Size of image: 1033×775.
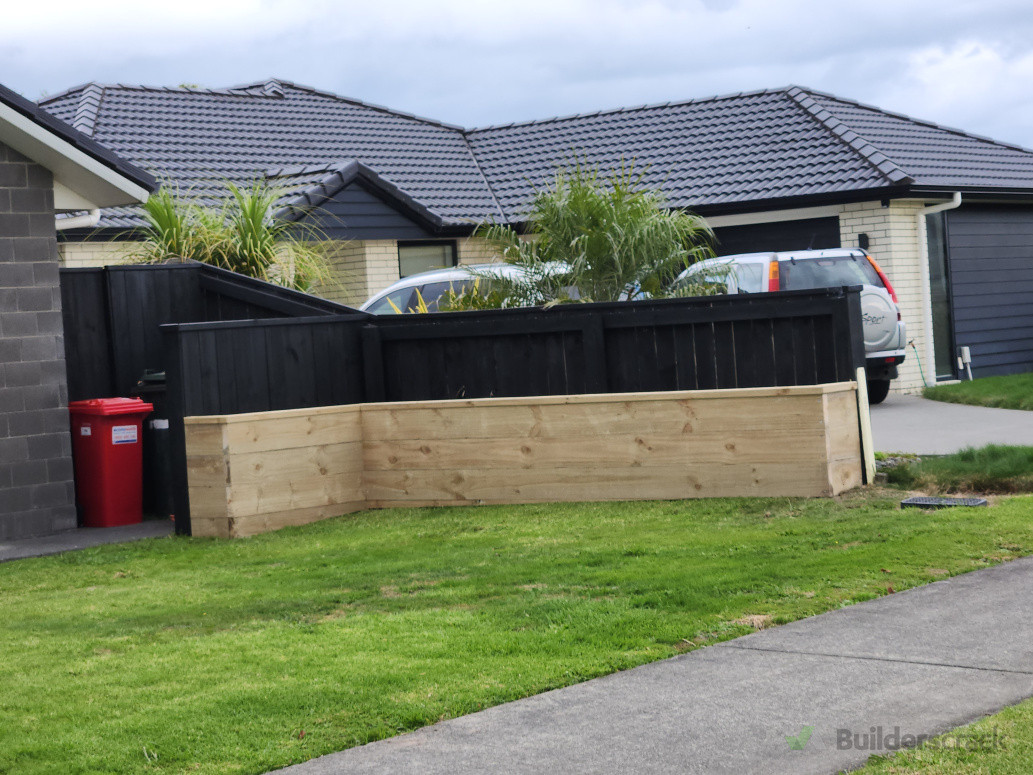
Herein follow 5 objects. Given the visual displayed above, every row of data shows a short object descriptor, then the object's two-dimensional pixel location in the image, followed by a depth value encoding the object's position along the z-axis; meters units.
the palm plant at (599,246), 11.33
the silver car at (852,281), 15.78
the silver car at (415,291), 15.49
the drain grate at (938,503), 9.05
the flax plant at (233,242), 13.52
